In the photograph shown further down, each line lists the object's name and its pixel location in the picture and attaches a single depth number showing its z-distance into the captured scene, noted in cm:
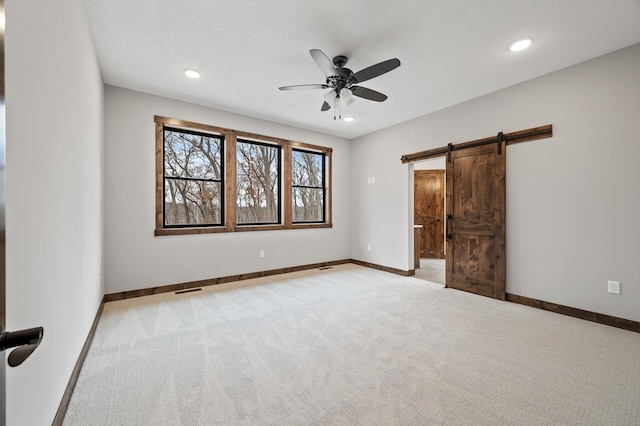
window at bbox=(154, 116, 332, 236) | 416
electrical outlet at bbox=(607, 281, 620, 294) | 285
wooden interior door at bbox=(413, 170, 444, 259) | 730
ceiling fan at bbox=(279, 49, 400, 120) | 250
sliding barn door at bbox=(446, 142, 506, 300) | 375
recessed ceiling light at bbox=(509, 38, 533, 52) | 267
